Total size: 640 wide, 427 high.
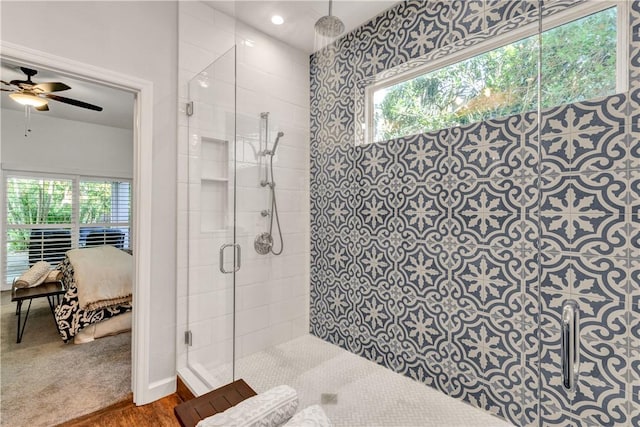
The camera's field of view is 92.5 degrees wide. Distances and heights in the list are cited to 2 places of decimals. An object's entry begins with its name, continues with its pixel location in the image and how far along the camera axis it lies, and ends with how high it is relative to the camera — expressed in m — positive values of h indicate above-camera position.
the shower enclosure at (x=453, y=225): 1.21 -0.07
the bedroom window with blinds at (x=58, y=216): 4.73 -0.13
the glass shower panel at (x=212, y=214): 2.04 -0.03
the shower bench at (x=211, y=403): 1.13 -0.78
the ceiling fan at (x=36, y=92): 2.87 +1.17
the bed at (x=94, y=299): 2.92 -0.90
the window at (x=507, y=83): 1.21 +0.67
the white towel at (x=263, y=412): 0.87 -0.60
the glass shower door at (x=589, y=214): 1.16 +0.00
